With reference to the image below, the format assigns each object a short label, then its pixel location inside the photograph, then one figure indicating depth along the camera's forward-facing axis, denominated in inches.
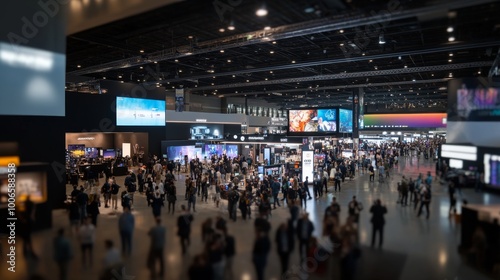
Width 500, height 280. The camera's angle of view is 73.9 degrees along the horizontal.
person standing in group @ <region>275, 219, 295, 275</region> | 195.0
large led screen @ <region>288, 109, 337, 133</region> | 994.1
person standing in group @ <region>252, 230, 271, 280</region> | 192.1
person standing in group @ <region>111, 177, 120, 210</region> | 288.4
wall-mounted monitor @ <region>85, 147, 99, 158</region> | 994.2
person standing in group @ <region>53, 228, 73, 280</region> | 185.3
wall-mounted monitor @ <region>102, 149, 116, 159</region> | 1008.4
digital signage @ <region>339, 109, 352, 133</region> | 999.6
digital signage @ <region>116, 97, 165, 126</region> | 811.1
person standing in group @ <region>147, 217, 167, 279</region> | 194.7
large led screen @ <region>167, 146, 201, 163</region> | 1074.1
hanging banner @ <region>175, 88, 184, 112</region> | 1284.4
